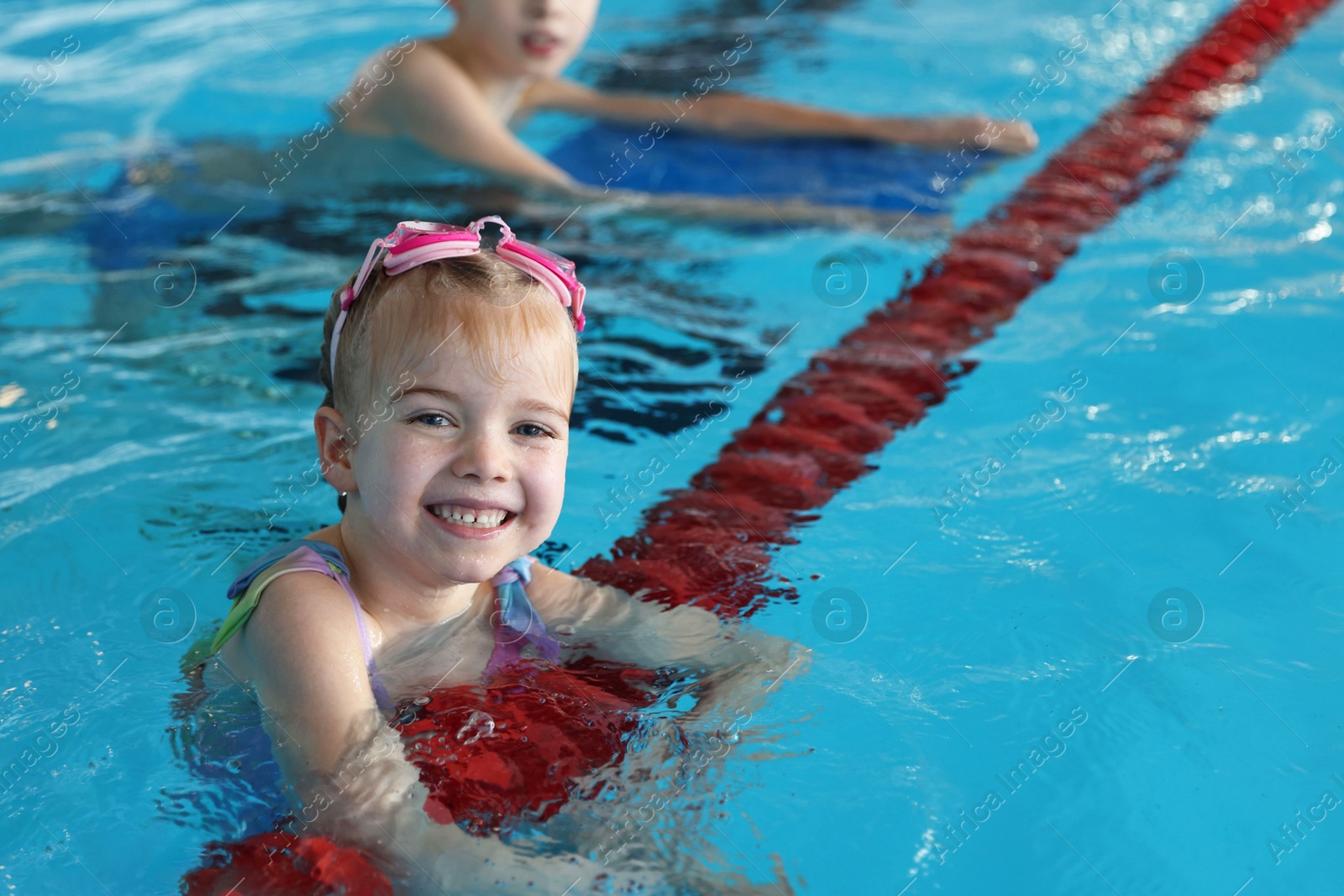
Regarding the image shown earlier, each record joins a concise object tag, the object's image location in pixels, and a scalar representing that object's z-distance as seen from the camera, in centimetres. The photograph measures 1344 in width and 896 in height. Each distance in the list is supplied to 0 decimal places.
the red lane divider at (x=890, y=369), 177
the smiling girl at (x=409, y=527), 146
